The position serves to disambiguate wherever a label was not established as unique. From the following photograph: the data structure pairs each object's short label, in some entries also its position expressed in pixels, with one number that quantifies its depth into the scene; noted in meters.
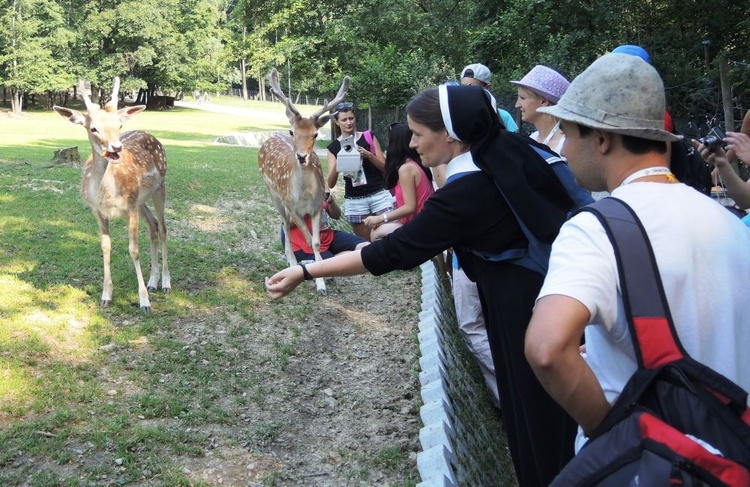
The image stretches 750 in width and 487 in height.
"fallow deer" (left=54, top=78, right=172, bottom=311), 6.21
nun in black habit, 2.34
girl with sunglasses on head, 6.84
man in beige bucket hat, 1.39
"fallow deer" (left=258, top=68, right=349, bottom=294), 7.31
